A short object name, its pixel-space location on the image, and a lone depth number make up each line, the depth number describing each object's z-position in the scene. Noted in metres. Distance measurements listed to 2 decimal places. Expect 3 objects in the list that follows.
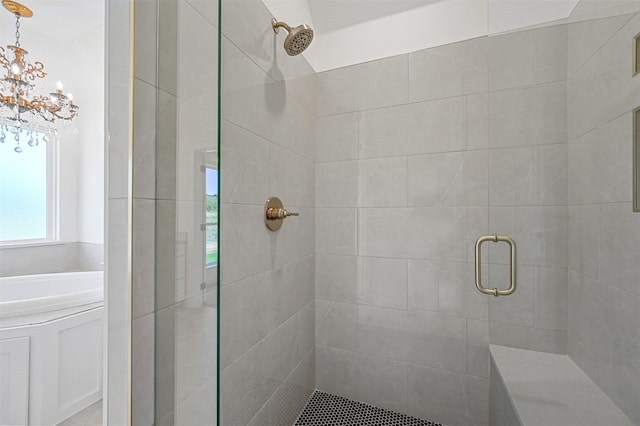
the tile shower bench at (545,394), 0.87
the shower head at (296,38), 1.13
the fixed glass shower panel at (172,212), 0.54
